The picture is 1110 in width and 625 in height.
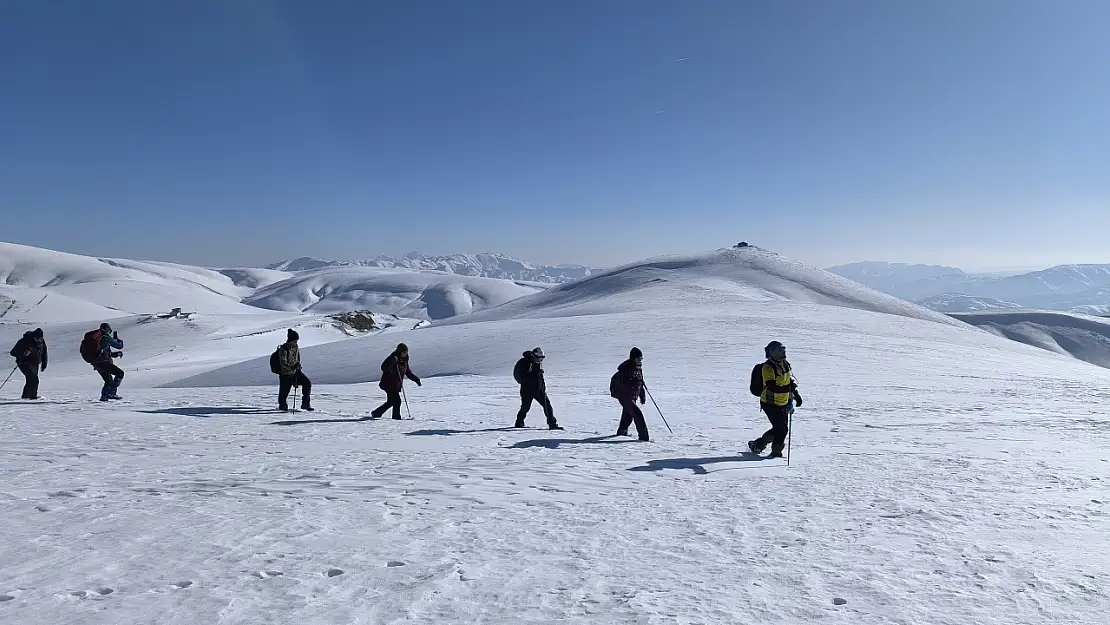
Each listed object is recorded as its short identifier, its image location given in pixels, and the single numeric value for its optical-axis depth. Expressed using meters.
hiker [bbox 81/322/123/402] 14.74
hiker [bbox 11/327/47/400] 14.43
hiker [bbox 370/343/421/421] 13.57
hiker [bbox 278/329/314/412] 13.83
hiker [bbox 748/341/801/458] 10.30
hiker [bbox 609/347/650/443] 11.81
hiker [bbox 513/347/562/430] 12.60
